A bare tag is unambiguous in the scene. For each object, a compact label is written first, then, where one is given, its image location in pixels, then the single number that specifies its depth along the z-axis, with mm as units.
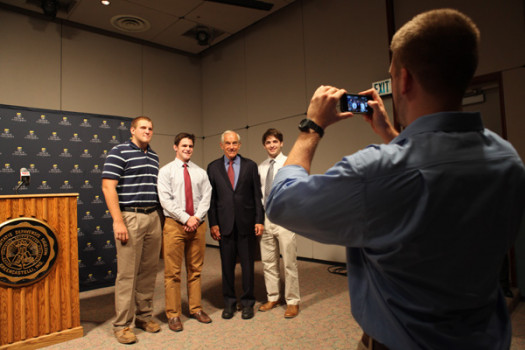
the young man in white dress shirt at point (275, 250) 2924
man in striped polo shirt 2531
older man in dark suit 2979
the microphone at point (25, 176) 3066
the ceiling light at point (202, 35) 5816
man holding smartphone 546
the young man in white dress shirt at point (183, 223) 2758
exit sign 4055
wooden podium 2346
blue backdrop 3943
